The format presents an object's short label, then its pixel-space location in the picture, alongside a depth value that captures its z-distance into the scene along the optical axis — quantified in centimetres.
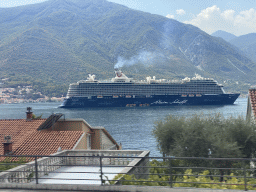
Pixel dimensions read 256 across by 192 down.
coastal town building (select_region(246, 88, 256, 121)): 1290
